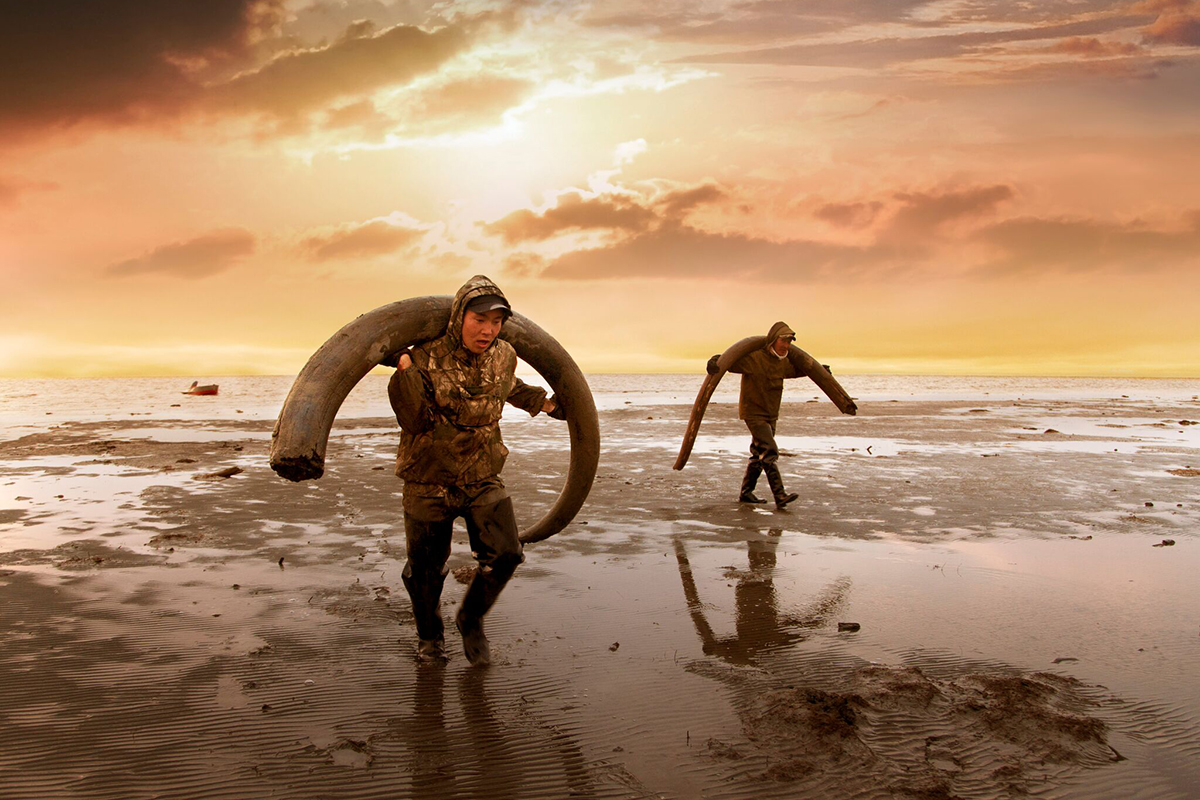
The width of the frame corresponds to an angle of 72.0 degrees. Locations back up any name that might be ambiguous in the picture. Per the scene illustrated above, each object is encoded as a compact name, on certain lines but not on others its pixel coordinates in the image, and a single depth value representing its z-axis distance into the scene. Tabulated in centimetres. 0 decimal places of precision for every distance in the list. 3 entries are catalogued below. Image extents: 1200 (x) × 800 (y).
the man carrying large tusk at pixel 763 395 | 1013
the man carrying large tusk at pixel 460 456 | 444
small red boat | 4950
